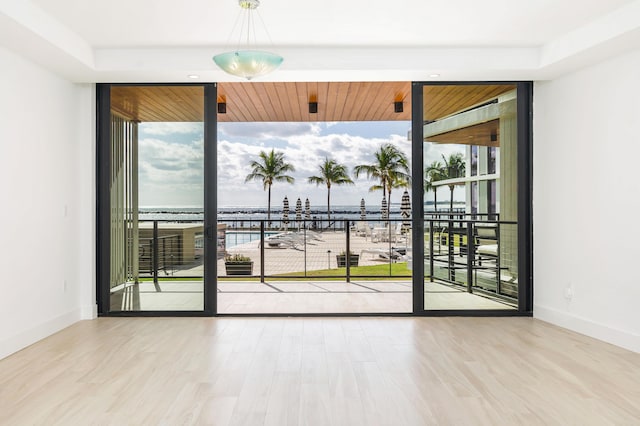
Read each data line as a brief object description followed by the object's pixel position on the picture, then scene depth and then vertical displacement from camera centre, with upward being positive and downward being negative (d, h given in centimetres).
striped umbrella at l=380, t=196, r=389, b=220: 1459 +21
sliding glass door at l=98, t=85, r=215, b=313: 501 +17
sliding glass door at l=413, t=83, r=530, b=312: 497 +20
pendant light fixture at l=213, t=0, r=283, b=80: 340 +110
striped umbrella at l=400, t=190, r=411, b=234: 951 +20
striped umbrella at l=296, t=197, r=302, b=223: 1562 +23
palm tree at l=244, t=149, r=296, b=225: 1543 +147
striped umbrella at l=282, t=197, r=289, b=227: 1570 +26
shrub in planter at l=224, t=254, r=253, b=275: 763 -78
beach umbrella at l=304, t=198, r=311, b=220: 1556 +23
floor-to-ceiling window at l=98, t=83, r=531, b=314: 500 +16
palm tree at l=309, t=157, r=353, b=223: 1595 +135
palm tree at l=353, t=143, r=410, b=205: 1459 +145
